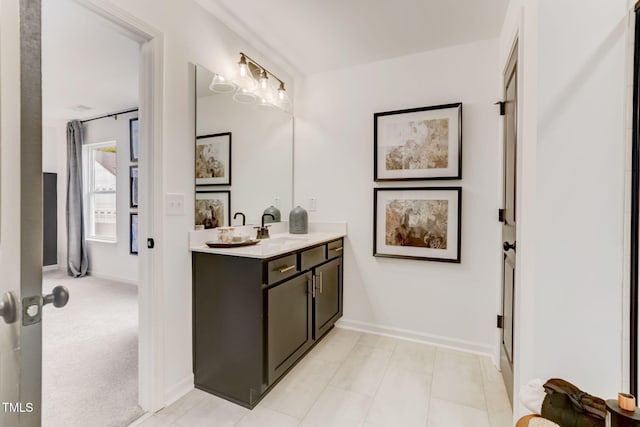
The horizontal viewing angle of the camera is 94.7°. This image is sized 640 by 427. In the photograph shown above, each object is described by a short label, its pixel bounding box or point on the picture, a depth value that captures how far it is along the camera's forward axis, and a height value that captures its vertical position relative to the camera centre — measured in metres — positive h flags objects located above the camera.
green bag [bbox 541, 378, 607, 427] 0.91 -0.63
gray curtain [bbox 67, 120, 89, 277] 4.49 +0.01
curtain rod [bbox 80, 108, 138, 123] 4.16 +1.34
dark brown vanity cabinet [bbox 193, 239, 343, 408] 1.68 -0.69
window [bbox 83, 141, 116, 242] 4.54 +0.24
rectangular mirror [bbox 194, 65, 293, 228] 1.97 +0.43
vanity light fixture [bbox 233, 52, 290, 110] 2.26 +1.02
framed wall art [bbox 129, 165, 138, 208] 4.15 +0.30
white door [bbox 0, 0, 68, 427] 0.56 -0.01
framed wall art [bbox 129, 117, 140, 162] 4.11 +0.96
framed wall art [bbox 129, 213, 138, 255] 4.25 -0.41
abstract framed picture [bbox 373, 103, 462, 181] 2.38 +0.55
